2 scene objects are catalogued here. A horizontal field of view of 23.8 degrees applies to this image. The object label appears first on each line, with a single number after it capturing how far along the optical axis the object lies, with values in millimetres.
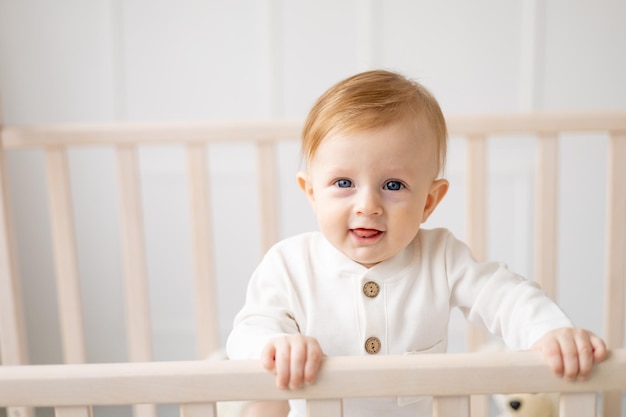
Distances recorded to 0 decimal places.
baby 1264
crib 1600
